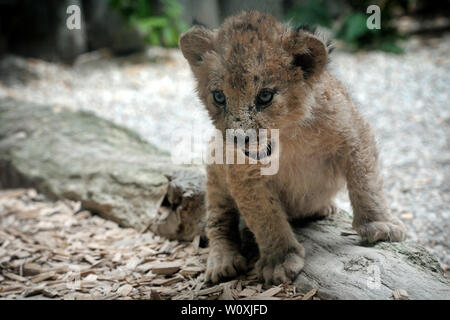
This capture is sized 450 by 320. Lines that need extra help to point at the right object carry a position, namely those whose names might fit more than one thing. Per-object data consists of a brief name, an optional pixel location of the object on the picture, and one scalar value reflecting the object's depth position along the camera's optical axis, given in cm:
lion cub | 342
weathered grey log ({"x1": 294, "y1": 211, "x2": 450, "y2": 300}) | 326
